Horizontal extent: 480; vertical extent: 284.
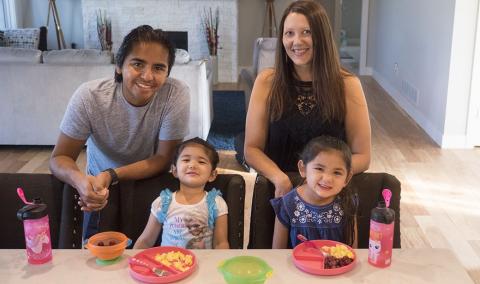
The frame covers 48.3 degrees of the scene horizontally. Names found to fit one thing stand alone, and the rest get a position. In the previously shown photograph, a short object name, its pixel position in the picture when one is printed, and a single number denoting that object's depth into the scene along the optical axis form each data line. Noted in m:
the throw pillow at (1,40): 6.72
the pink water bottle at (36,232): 1.31
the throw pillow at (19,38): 6.77
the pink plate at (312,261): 1.30
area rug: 4.78
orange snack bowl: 1.35
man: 1.79
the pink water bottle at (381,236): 1.30
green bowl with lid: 1.21
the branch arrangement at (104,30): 7.72
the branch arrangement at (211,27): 7.61
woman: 1.74
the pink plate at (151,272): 1.27
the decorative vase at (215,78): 7.42
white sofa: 4.23
